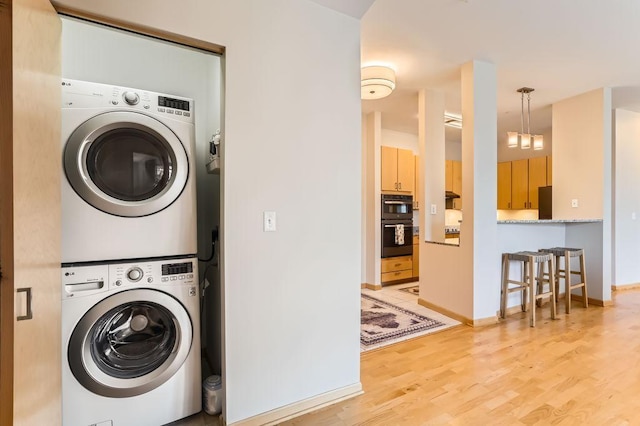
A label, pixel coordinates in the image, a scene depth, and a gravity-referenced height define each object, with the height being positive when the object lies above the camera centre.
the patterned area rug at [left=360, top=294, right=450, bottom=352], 2.85 -1.18
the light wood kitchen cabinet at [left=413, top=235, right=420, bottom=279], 5.32 -0.77
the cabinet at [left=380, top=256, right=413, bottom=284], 4.92 -0.93
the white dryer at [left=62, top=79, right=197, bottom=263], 1.49 +0.21
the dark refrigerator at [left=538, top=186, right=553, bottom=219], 5.21 +0.16
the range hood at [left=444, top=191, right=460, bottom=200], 5.64 +0.31
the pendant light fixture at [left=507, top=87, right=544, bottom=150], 3.65 +0.86
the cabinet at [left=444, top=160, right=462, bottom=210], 6.12 +0.69
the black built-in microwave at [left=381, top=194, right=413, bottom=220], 4.93 +0.08
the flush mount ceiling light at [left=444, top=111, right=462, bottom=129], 4.87 +1.50
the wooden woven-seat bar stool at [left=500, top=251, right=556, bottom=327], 3.19 -0.77
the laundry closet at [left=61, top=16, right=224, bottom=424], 1.48 -0.12
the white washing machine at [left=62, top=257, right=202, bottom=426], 1.46 -0.68
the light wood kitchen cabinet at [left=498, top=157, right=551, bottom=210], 5.69 +0.59
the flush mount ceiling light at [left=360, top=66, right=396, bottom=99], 3.22 +1.39
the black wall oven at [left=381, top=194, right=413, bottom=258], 4.91 -0.22
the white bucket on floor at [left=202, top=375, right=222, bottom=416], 1.76 -1.06
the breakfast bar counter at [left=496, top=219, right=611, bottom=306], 3.67 -0.37
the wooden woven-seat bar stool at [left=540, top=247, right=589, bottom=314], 3.55 -0.72
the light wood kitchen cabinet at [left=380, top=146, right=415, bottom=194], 4.96 +0.70
